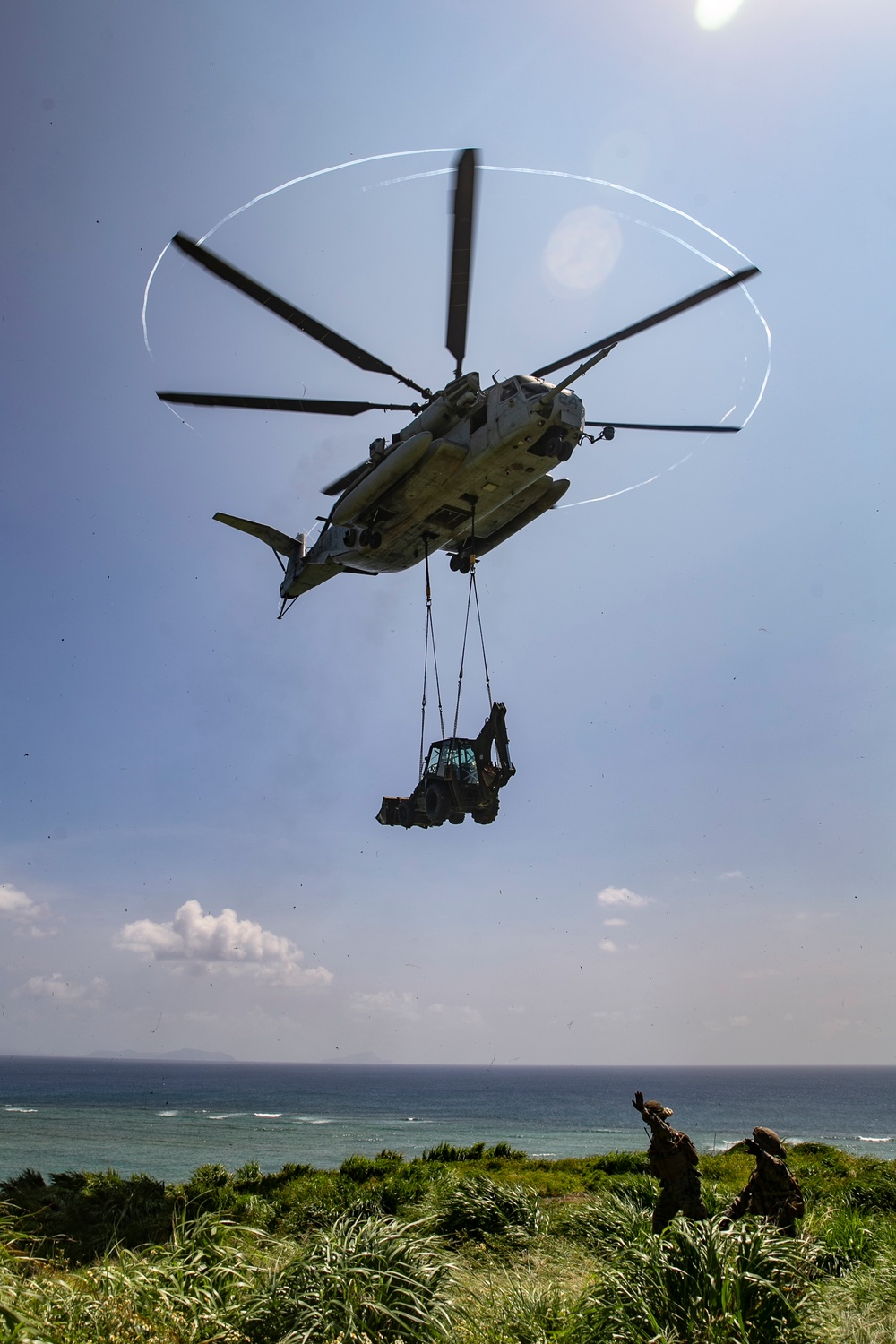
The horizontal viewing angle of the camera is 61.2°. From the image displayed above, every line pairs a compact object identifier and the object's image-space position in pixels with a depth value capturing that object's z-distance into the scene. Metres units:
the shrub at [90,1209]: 9.57
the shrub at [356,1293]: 5.41
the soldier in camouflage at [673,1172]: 7.31
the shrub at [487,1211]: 10.32
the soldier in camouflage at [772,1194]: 7.04
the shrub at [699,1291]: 5.18
